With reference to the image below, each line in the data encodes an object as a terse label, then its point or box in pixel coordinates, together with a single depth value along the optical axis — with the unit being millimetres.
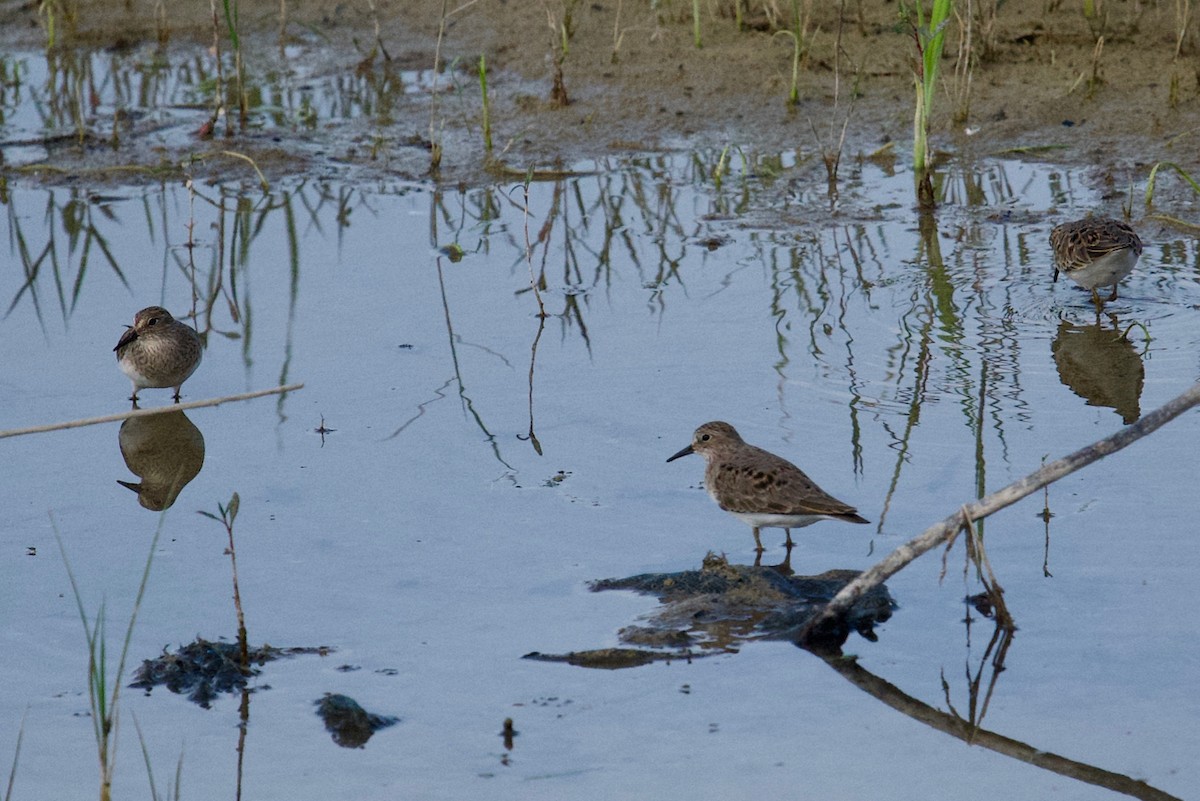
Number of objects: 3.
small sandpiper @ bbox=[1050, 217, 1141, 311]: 17297
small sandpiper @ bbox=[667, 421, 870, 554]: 12125
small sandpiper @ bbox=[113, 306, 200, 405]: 16422
